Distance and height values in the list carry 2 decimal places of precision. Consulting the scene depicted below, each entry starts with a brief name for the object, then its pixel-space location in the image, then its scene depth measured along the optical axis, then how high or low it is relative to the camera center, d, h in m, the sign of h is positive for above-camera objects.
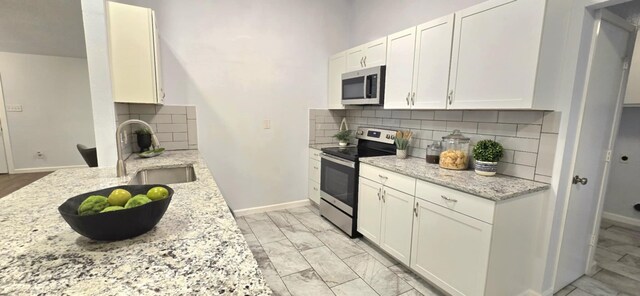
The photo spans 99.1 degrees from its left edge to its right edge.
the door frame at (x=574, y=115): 1.65 +0.04
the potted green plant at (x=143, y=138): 2.60 -0.27
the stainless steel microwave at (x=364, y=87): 2.70 +0.31
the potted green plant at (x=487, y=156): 1.91 -0.26
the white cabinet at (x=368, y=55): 2.68 +0.64
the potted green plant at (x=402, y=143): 2.63 -0.25
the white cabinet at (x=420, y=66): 2.10 +0.43
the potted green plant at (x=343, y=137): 3.51 -0.28
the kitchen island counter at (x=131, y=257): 0.64 -0.41
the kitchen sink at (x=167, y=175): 2.07 -0.51
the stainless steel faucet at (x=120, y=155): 1.61 -0.27
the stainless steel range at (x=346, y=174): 2.74 -0.63
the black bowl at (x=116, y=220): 0.78 -0.33
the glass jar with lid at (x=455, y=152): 2.12 -0.27
